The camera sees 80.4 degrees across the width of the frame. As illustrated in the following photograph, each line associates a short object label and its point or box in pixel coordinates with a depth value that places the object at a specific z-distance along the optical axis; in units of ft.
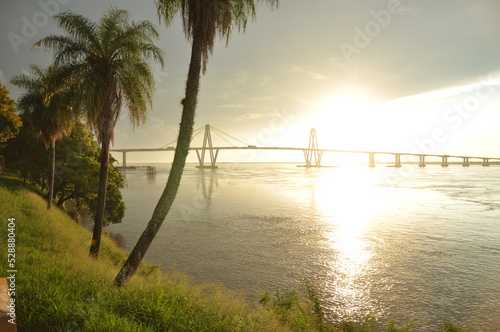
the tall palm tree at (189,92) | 31.53
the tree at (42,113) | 70.14
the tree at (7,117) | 64.95
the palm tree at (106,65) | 45.44
